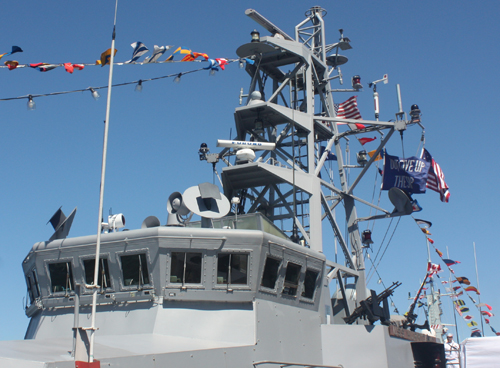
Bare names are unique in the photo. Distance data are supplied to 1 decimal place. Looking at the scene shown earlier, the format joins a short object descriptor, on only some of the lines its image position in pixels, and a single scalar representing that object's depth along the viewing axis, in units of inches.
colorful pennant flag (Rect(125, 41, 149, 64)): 572.1
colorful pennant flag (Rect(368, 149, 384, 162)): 993.5
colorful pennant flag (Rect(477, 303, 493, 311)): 1376.0
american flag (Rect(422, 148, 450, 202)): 943.7
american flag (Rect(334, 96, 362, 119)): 1024.2
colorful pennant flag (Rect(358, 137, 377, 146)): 1077.1
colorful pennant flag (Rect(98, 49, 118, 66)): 552.7
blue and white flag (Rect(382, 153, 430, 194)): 924.0
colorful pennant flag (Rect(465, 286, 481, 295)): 1347.2
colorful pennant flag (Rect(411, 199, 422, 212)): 929.9
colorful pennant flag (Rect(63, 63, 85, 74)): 559.8
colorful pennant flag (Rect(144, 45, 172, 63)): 575.8
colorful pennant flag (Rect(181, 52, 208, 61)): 610.7
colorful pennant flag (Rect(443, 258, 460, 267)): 1311.5
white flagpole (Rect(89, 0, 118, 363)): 382.3
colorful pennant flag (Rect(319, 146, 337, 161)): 1070.4
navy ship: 481.1
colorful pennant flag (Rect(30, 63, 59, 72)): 545.6
